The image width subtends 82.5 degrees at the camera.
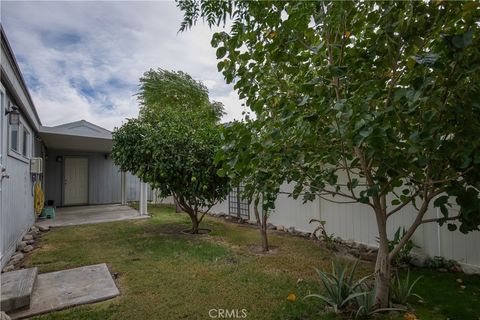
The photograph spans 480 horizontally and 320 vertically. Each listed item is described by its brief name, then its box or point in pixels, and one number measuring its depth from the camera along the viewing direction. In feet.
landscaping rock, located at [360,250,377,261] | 13.87
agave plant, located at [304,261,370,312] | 8.11
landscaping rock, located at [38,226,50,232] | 20.54
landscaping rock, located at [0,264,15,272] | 12.00
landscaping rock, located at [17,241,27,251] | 15.17
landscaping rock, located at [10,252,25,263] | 13.28
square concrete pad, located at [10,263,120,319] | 8.67
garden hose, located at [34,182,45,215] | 22.80
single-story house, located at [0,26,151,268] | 12.56
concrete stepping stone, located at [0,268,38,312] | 8.05
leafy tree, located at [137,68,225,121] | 46.60
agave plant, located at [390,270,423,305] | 8.54
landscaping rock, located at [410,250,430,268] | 12.32
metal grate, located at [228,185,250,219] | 24.59
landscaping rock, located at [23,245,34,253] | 15.09
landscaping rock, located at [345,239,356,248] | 15.67
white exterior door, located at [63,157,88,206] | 36.14
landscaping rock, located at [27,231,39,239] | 18.45
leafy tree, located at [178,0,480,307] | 4.89
